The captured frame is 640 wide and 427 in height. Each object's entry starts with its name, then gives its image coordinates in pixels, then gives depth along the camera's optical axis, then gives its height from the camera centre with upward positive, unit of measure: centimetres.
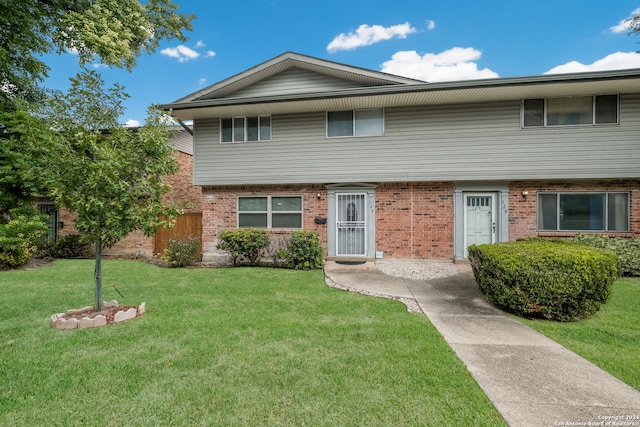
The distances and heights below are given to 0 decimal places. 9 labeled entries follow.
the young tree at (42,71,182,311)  418 +79
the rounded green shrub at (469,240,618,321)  437 -104
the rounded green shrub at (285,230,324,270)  855 -107
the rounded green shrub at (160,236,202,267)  943 -123
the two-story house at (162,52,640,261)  816 +191
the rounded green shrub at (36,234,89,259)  1146 -129
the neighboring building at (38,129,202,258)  1172 -7
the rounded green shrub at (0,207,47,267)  897 -62
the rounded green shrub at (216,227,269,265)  891 -83
